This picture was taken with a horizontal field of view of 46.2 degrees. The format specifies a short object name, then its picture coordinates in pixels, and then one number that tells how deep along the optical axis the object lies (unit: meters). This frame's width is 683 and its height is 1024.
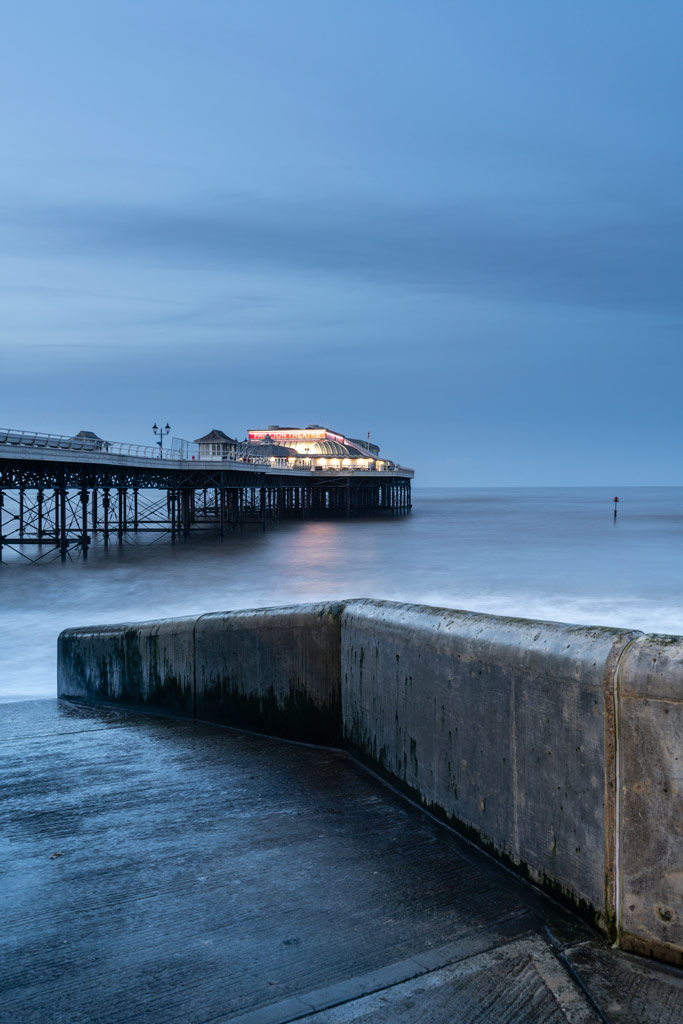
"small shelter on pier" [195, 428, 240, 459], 54.78
